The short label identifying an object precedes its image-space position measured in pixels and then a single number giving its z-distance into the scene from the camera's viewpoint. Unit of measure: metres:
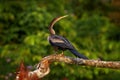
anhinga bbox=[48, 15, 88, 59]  14.07
